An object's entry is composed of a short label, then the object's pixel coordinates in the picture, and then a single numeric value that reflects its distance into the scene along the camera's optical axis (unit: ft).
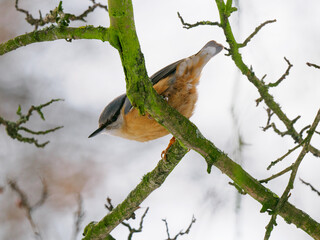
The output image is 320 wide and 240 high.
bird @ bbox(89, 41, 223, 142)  24.77
